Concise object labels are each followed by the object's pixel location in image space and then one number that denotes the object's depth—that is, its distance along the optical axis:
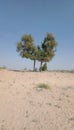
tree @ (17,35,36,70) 14.21
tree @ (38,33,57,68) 14.45
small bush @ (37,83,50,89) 6.24
